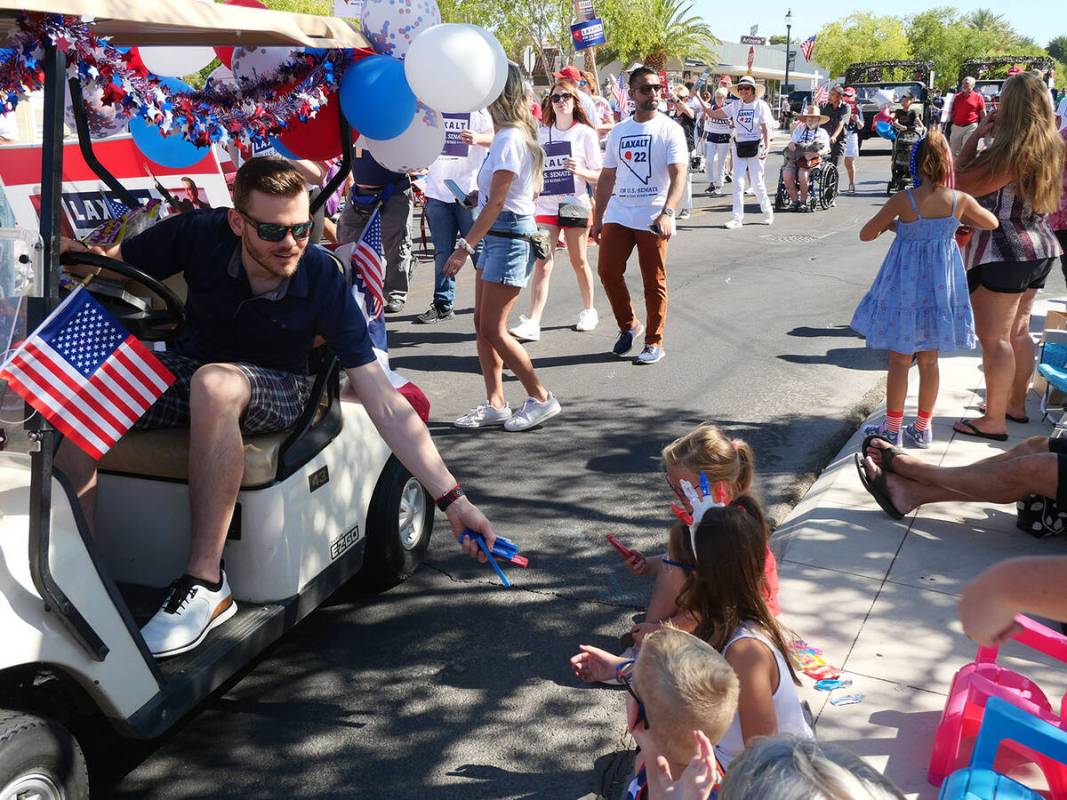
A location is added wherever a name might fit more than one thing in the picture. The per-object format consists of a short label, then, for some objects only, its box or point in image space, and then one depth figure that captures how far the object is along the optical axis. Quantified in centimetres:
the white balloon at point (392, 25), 410
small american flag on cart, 244
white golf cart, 241
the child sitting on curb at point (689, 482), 308
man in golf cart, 310
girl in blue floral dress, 512
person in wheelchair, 1530
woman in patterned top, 518
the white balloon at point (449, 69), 380
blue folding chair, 529
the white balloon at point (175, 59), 469
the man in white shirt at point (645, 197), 722
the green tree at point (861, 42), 7669
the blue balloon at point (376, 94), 383
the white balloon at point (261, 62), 380
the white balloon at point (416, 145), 437
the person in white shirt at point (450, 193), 799
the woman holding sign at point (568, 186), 820
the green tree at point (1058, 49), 12248
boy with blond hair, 212
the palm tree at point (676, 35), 4888
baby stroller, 1700
